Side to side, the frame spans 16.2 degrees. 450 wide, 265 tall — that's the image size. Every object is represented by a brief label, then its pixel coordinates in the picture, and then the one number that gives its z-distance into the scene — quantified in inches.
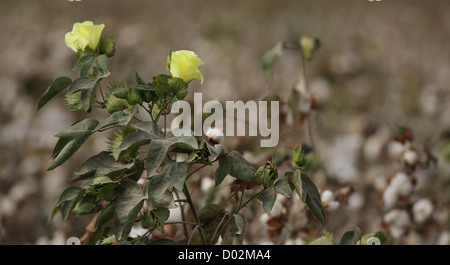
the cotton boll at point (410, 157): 102.5
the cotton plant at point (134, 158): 79.8
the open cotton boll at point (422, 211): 107.4
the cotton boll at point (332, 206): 96.0
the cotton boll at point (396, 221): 106.6
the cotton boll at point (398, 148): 103.3
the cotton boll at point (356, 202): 124.2
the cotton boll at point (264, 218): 95.2
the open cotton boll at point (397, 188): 104.6
